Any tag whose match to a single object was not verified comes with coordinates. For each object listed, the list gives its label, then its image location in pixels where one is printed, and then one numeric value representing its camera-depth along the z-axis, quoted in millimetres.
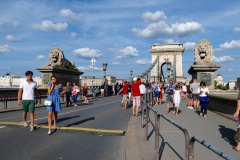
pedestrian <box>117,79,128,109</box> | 17642
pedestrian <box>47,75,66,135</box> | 9047
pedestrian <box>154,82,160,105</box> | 20758
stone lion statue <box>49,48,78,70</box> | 25094
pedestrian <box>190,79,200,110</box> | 15805
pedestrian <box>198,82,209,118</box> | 12711
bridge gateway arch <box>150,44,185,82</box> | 93375
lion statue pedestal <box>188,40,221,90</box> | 18562
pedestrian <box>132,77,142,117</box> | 13506
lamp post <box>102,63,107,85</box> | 38375
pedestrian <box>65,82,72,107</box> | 20442
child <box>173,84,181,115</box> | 13776
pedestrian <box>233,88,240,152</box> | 6522
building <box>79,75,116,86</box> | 135950
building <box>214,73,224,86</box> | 139500
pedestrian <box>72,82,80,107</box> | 21127
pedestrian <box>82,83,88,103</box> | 25180
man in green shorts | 9434
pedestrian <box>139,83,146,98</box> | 15652
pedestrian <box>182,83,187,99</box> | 27094
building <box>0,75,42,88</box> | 123256
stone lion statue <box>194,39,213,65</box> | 19016
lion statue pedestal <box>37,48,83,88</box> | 23734
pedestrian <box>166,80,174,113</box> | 15410
